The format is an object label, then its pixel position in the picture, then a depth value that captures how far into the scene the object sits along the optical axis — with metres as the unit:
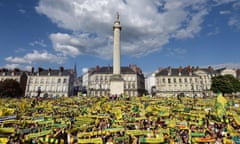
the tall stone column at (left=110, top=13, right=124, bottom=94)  34.94
